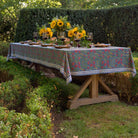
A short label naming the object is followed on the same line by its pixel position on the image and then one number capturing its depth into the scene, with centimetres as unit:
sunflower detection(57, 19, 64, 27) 433
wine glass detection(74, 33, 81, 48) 379
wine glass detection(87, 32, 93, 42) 420
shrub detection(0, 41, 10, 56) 904
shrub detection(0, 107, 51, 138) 172
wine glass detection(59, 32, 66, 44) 388
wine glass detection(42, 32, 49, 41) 467
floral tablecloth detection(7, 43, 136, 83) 317
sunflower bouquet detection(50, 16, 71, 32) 434
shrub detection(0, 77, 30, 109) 307
